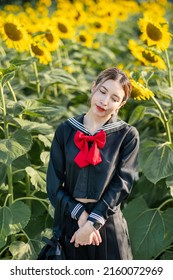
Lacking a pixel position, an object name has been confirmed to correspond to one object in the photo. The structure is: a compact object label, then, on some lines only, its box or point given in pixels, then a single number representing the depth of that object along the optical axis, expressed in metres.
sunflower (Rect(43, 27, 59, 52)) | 4.29
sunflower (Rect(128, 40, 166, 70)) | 3.81
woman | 2.37
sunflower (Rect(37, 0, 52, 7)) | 7.41
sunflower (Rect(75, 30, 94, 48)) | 5.66
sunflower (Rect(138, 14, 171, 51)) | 3.76
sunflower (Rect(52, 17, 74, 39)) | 4.84
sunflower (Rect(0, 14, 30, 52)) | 3.95
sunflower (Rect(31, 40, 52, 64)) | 4.18
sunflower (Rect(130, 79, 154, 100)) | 3.07
